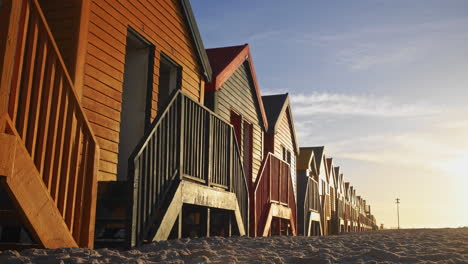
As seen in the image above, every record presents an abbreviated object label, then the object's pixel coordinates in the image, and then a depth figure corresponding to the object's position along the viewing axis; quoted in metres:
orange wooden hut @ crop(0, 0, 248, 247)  4.14
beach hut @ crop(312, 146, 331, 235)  30.74
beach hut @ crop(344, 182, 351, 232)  47.12
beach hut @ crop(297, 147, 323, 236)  17.31
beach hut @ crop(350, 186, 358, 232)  55.51
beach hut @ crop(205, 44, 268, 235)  12.41
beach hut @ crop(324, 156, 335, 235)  32.32
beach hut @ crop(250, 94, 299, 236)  11.30
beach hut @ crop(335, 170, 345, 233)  38.43
